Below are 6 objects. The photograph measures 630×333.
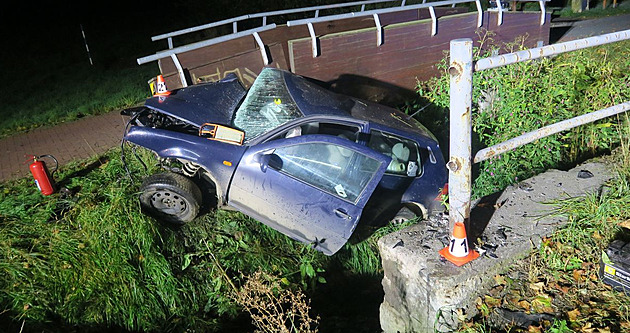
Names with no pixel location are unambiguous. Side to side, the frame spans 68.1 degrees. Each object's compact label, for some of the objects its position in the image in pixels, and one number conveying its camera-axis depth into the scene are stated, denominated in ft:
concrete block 10.25
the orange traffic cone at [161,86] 18.03
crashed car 15.06
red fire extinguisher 16.87
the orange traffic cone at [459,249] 10.28
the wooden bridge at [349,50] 21.24
